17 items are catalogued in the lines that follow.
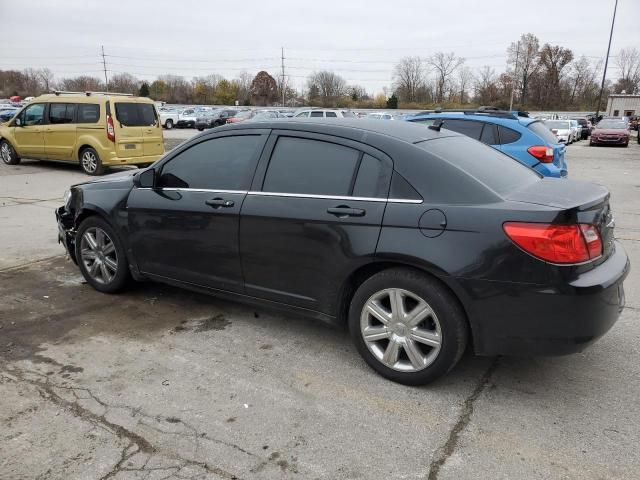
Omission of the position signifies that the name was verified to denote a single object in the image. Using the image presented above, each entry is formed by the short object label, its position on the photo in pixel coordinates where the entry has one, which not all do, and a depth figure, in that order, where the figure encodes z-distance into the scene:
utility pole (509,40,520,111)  70.19
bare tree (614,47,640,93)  84.81
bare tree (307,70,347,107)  86.14
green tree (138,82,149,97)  73.09
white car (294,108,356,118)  25.52
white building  66.38
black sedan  2.81
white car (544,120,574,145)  28.10
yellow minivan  12.68
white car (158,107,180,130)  39.25
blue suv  8.02
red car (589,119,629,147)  28.50
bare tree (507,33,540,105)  80.00
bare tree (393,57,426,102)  85.12
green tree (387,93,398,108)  68.44
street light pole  47.72
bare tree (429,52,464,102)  84.50
